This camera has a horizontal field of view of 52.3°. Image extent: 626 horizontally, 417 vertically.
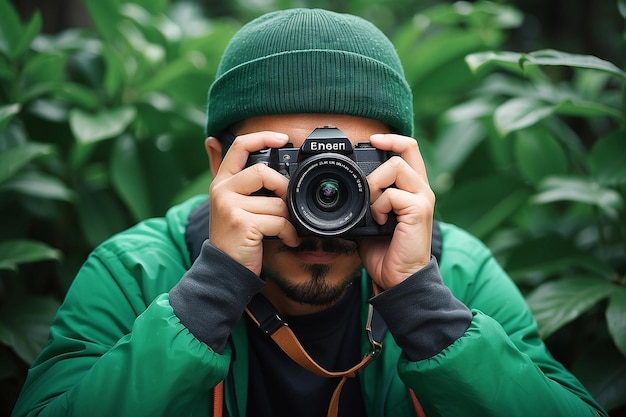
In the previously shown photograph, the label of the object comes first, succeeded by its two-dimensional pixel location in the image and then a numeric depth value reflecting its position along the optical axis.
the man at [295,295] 1.32
